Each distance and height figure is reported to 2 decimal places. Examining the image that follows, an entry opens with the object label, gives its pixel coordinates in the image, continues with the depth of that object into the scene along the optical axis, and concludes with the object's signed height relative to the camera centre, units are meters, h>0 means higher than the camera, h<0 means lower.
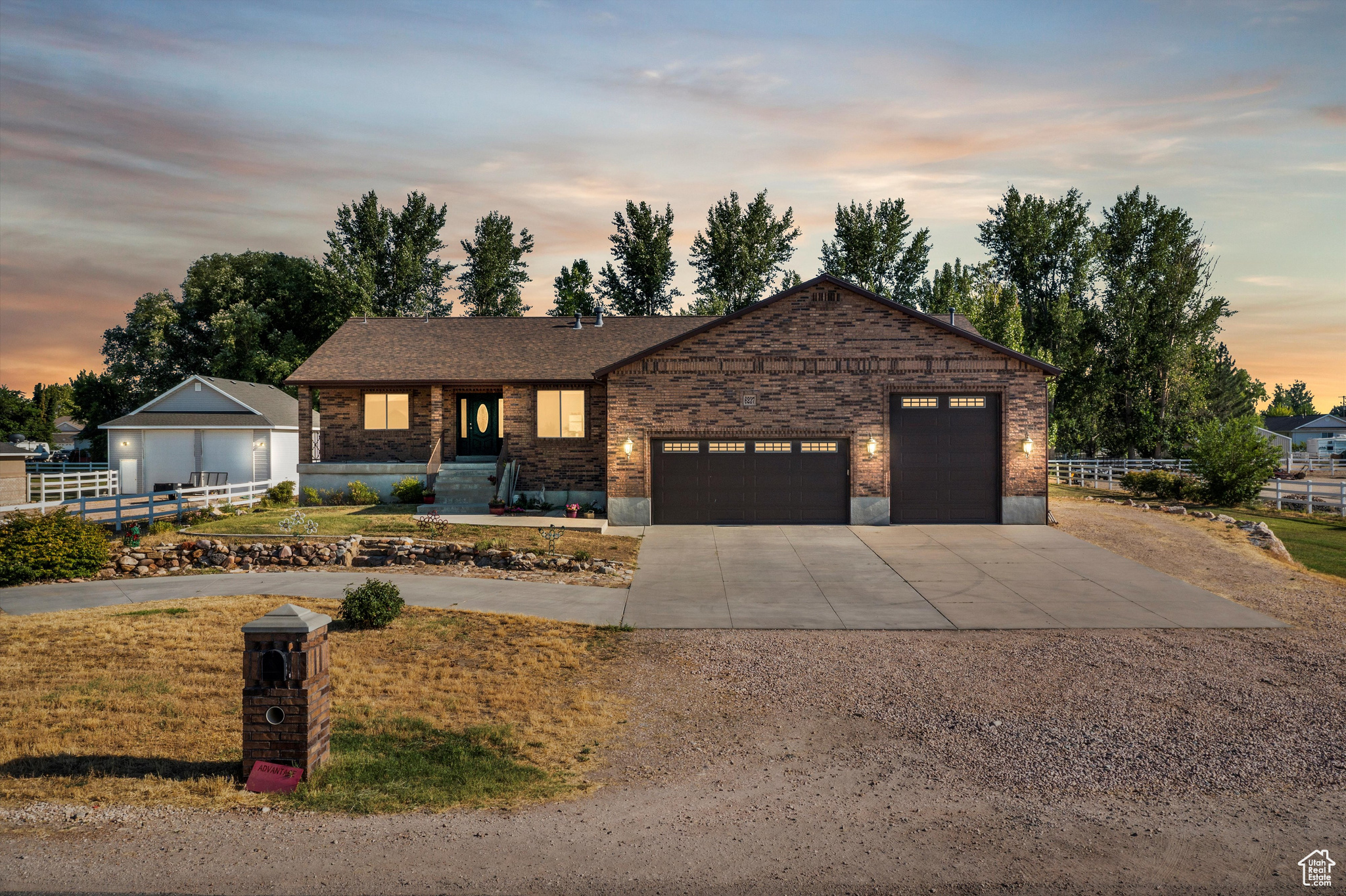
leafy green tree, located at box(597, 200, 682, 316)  52.75 +13.01
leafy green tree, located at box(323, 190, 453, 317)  48.59 +13.30
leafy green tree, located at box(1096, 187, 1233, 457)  48.78 +7.59
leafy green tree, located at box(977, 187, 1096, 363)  53.06 +13.74
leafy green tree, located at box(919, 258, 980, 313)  54.12 +11.33
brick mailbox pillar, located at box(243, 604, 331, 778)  6.18 -2.10
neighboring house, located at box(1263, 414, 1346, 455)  83.62 +0.91
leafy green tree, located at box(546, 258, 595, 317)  54.28 +11.77
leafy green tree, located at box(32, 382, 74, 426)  91.75 +6.46
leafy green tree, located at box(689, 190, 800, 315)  52.38 +13.84
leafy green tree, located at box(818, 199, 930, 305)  54.75 +14.46
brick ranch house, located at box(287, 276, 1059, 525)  22.64 +0.62
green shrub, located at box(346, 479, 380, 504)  25.55 -1.80
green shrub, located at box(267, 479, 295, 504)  25.95 -1.75
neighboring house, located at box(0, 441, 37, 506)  22.89 -0.97
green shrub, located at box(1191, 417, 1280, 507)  27.42 -0.92
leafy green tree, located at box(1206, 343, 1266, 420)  61.79 +3.70
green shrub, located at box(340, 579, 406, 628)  11.20 -2.54
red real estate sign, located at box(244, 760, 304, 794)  6.13 -2.86
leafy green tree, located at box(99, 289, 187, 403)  47.09 +6.42
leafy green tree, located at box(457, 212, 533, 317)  53.59 +12.87
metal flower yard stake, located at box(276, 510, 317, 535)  18.66 -2.14
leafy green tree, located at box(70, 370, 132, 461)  49.03 +3.07
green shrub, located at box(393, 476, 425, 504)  25.28 -1.67
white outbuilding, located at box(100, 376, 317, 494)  30.53 +0.28
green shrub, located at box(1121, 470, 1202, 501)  29.78 -2.01
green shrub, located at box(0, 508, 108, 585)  14.77 -2.15
